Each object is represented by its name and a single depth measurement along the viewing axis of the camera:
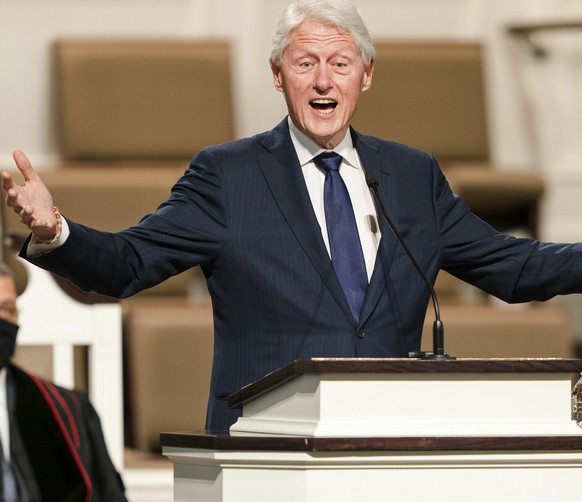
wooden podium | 15.67
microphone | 15.79
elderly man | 16.14
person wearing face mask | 17.69
